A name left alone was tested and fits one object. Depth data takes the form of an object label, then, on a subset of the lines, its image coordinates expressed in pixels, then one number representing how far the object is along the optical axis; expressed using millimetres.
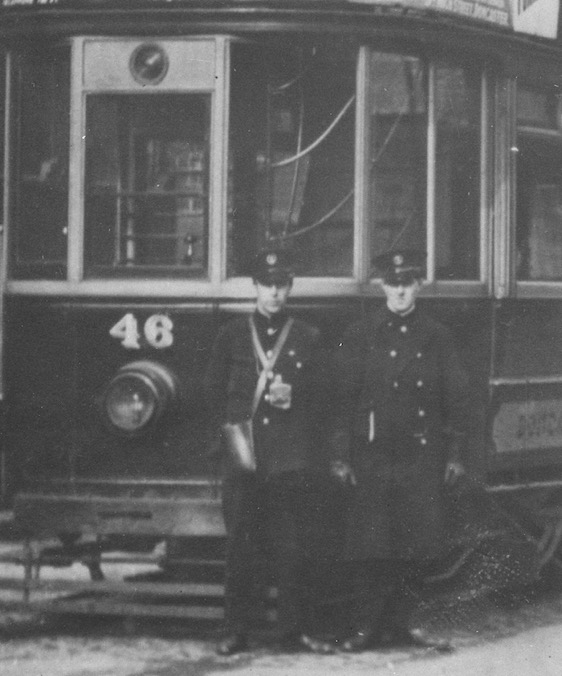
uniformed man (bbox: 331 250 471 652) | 7434
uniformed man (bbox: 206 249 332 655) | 7254
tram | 7641
